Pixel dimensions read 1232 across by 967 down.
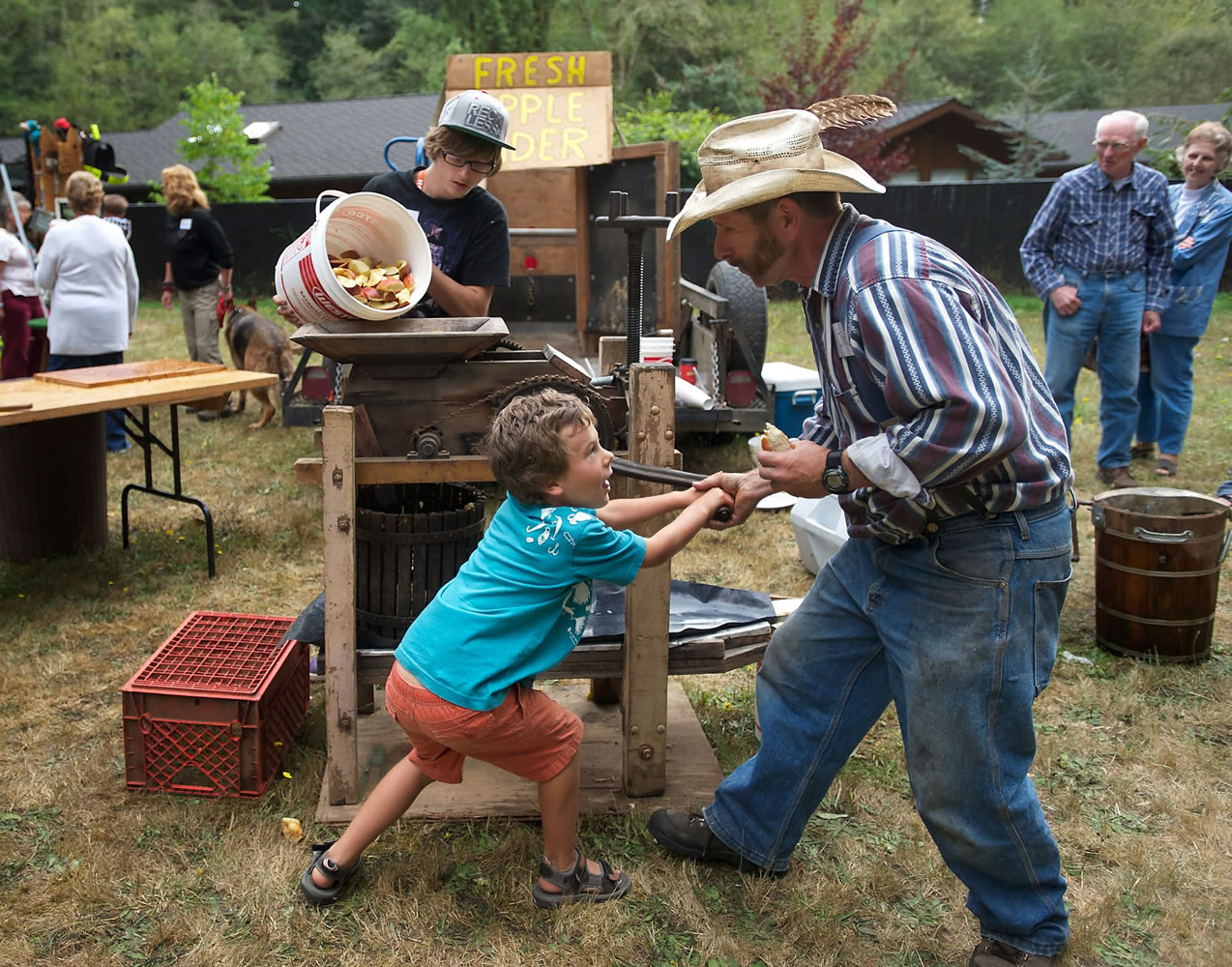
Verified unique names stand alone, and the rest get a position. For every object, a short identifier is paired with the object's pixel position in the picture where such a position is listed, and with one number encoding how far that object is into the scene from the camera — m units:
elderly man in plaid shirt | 6.16
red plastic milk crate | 3.33
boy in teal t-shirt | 2.50
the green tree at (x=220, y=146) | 21.25
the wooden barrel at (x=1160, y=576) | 4.30
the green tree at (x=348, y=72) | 51.06
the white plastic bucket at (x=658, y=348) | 4.61
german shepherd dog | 9.18
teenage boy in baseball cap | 3.57
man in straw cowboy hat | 2.03
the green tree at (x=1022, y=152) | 26.23
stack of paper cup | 6.81
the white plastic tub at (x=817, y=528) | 5.05
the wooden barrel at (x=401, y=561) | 3.23
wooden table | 5.13
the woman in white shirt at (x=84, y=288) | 6.81
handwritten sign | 7.34
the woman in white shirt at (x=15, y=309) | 7.61
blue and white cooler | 7.28
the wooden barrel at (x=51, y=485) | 5.31
